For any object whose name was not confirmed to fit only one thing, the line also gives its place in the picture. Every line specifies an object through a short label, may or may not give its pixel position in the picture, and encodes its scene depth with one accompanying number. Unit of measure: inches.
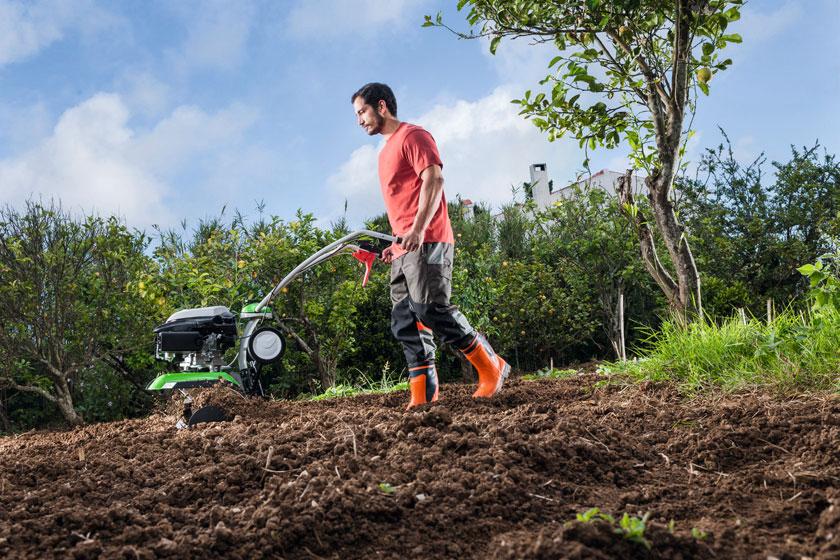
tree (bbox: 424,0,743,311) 205.0
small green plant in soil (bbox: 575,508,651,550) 74.1
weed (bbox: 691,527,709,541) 77.7
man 168.2
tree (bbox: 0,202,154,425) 273.9
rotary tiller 193.2
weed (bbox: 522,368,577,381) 250.5
